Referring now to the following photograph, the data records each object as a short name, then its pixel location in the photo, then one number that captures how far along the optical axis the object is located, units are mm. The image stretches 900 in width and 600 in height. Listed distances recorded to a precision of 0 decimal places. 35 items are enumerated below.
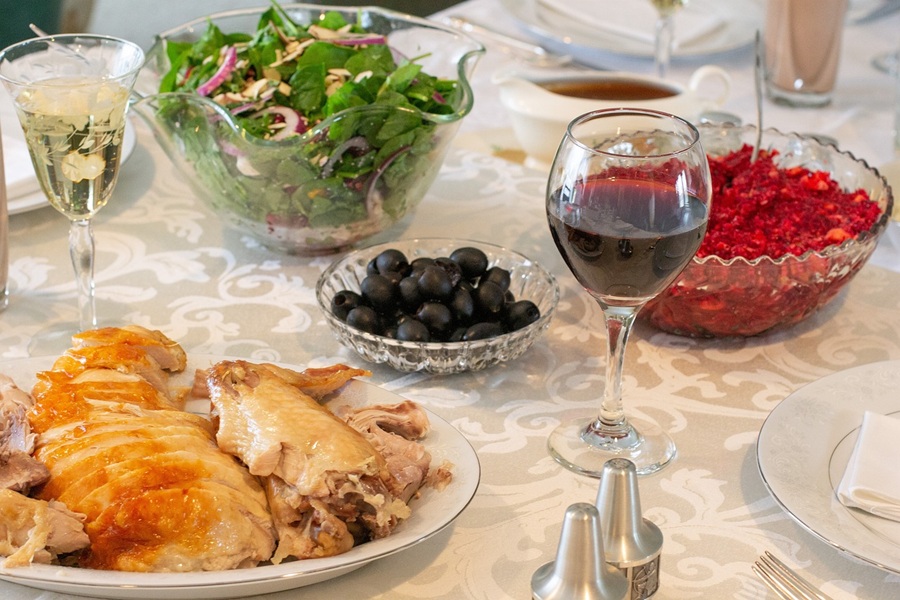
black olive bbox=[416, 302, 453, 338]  1264
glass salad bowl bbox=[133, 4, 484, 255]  1463
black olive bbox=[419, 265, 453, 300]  1282
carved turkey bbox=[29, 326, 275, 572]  882
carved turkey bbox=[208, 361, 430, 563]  910
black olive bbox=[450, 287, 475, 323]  1280
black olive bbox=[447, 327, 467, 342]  1271
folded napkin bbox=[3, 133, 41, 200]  1654
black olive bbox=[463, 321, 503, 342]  1258
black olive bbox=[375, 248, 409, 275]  1356
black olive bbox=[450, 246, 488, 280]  1355
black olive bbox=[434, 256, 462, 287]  1316
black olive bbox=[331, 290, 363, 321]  1312
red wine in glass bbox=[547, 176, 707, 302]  1010
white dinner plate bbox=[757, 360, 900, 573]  960
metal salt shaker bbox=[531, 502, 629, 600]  803
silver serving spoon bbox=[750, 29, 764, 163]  1587
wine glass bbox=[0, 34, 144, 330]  1190
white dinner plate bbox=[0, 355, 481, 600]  842
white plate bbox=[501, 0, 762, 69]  2379
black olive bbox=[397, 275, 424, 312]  1289
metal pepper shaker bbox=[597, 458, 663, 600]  863
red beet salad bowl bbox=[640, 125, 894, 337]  1308
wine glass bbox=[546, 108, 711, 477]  1003
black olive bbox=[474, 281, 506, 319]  1292
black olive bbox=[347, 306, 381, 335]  1276
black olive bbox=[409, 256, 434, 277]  1315
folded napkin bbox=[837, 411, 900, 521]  999
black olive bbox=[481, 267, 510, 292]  1330
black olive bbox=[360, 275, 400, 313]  1301
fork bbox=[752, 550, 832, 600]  917
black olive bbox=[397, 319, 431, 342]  1250
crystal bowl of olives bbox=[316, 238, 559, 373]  1256
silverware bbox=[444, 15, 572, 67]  2336
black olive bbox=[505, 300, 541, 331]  1298
